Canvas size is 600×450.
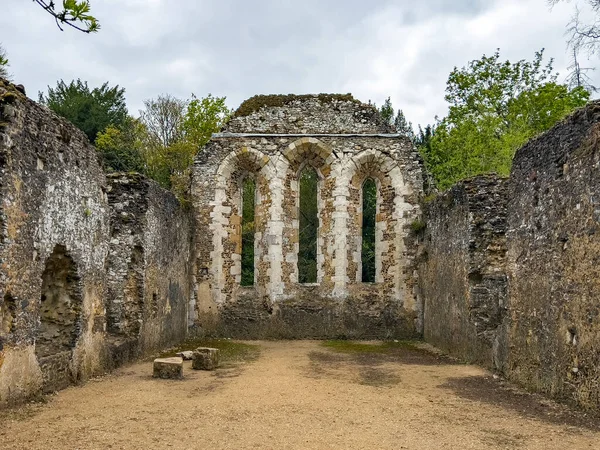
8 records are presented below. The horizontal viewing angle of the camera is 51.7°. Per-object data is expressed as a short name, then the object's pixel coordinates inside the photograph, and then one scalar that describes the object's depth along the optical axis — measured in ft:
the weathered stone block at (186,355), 36.44
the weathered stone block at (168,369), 29.30
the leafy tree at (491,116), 65.00
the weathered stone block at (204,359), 32.42
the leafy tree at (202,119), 84.14
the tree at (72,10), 7.55
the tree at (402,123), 109.81
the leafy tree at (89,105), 87.30
